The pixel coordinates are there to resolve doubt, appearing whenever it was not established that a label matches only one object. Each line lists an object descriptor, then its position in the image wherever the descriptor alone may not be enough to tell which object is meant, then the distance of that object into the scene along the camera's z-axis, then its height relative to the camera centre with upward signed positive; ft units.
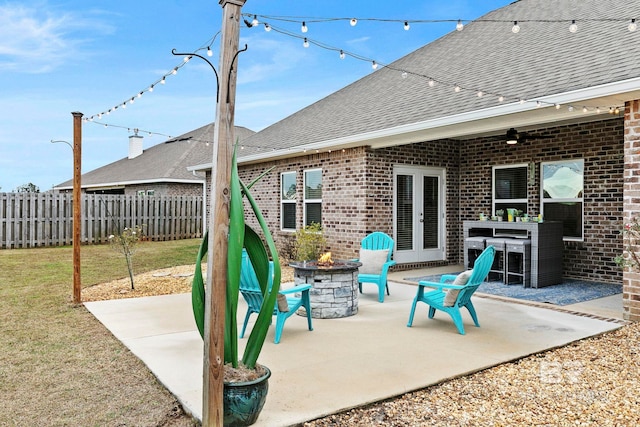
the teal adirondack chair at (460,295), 16.11 -3.01
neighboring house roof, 64.03 +6.82
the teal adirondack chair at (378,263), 21.91 -2.53
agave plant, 8.94 -1.38
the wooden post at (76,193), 20.98 +0.73
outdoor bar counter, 24.54 -1.90
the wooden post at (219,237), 8.69 -0.50
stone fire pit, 18.38 -3.02
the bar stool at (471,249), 27.48 -2.24
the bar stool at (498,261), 25.97 -2.84
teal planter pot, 9.07 -3.68
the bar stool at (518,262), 24.89 -2.77
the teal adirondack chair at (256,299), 15.44 -2.95
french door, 30.91 -0.15
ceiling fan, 25.87 +4.15
